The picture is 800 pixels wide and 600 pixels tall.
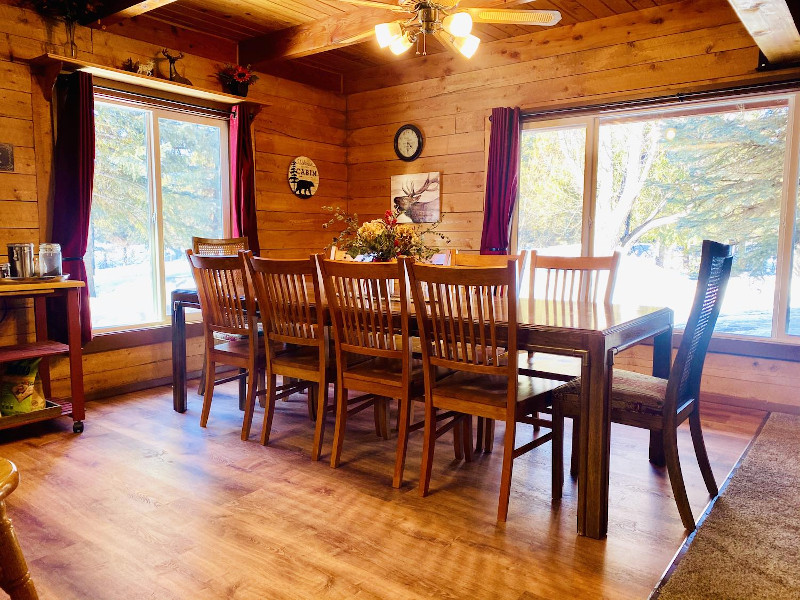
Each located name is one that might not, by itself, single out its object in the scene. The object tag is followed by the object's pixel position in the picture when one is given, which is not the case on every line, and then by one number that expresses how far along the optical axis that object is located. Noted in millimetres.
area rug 1826
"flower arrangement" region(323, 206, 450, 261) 3107
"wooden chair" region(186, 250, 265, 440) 3043
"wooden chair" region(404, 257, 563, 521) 2143
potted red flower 4480
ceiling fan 2631
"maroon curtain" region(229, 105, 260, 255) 4605
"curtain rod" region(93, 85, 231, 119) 3920
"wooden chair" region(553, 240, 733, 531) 2141
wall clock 5133
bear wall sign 5203
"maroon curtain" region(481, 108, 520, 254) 4453
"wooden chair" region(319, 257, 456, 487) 2424
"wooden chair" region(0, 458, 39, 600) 1235
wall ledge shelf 3469
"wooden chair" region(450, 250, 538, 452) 2936
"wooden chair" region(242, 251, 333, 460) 2723
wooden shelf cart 3057
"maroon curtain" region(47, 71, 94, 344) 3660
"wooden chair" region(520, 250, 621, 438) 2924
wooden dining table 2074
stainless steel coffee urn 3086
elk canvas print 5082
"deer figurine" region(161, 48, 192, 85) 4133
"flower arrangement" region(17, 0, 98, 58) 3533
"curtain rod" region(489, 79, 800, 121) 3552
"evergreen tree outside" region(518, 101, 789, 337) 3736
